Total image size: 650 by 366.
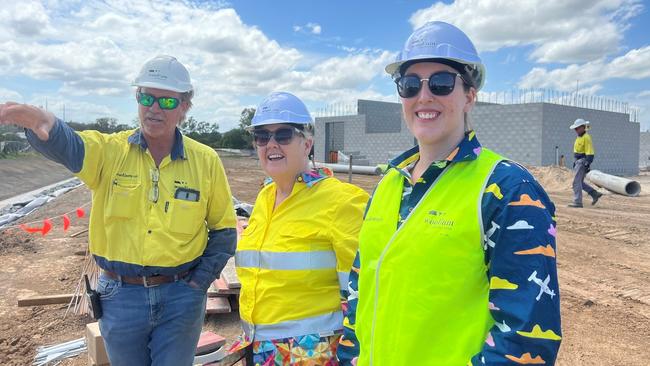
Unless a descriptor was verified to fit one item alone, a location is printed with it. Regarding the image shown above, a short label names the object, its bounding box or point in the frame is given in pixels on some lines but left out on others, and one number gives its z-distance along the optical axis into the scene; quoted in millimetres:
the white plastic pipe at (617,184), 15602
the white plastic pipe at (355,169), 26052
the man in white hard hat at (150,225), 2365
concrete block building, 25188
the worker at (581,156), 12344
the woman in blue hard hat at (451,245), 1183
